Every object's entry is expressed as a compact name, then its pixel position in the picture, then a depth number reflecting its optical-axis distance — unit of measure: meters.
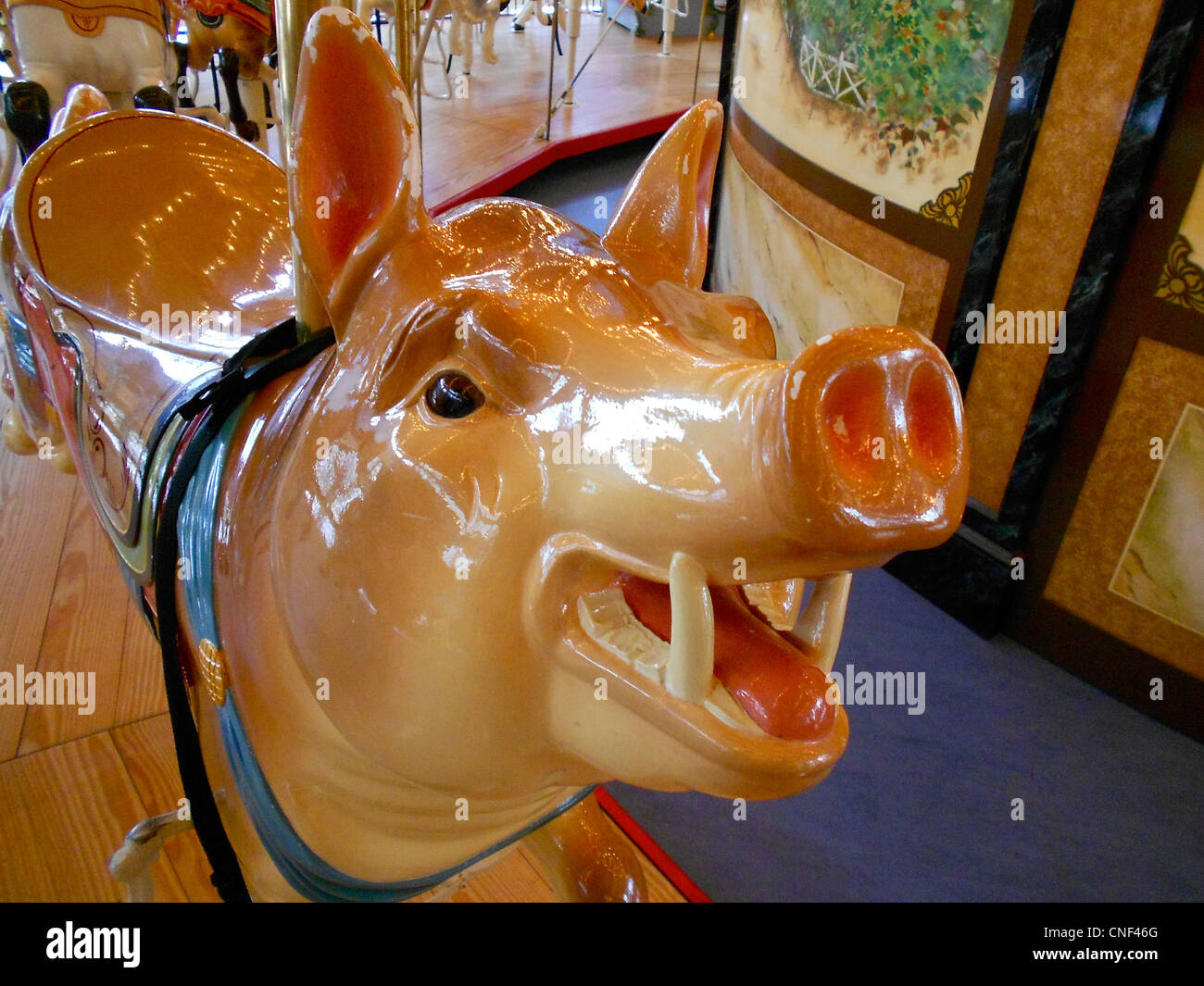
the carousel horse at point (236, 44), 3.19
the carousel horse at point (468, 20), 4.92
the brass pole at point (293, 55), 0.69
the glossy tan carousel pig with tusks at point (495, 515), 0.45
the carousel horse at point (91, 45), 2.06
